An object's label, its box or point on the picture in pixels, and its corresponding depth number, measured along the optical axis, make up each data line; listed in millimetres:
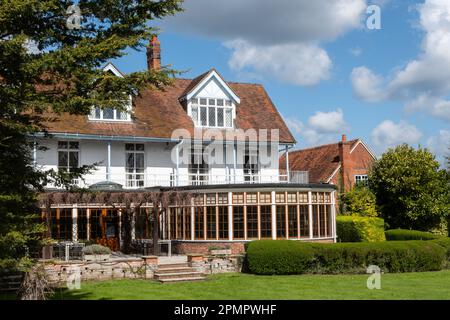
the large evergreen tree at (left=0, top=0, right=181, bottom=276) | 13031
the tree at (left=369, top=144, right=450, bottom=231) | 36250
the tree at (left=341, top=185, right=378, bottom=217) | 37562
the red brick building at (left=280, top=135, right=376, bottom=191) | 43312
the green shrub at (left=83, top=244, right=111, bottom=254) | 23131
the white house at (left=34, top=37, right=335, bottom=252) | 27703
